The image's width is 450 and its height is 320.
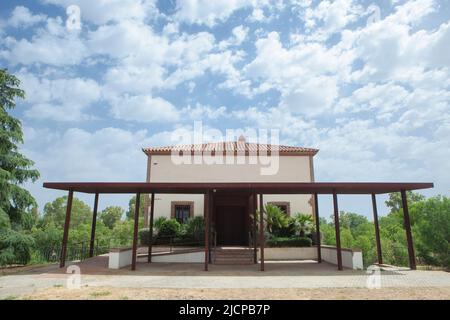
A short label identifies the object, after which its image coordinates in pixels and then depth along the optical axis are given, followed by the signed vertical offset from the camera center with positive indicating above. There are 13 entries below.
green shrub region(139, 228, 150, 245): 16.53 -0.63
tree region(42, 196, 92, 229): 56.72 +2.38
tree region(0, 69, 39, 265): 13.19 +2.37
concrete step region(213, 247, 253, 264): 12.73 -1.30
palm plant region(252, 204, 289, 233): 16.42 +0.33
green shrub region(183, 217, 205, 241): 15.93 -0.21
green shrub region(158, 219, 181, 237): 16.28 -0.22
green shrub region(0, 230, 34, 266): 12.16 -0.93
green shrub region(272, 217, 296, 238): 16.45 -0.25
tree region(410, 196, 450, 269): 14.94 -0.39
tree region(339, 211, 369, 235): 77.60 +1.82
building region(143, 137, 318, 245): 19.08 +3.44
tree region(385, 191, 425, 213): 44.19 +3.95
